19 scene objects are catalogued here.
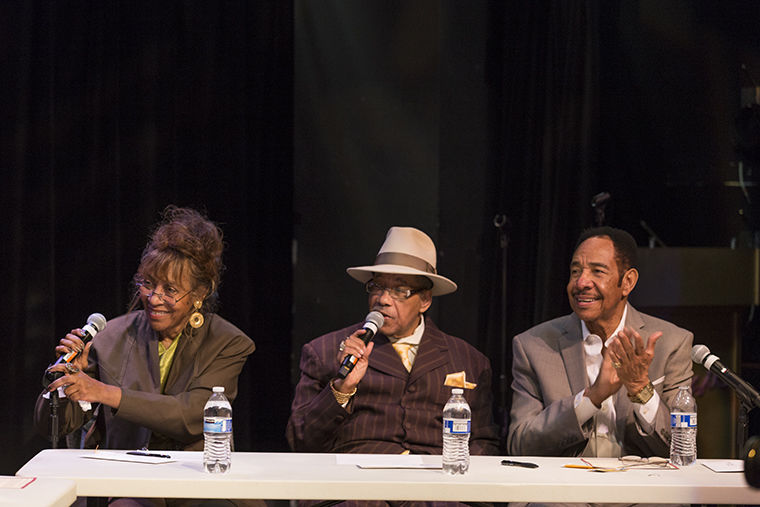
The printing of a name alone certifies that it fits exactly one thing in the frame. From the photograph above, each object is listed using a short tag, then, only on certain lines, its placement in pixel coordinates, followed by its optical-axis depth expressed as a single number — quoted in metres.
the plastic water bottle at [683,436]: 6.25
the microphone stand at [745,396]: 6.03
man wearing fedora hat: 7.34
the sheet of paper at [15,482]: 5.17
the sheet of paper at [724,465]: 6.18
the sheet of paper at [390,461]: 6.07
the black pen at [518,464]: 6.21
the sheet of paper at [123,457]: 6.10
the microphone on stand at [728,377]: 6.05
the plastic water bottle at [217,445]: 5.82
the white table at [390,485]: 5.56
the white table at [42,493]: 4.87
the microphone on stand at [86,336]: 6.42
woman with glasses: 6.98
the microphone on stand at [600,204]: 9.85
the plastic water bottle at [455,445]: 5.95
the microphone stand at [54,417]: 6.43
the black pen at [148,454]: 6.24
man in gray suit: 6.72
